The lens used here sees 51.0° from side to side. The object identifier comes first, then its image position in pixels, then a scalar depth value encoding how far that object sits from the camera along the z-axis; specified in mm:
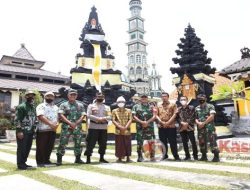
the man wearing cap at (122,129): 6742
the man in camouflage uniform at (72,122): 6338
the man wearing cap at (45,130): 6117
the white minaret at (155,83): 97119
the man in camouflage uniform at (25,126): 5730
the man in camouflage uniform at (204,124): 6629
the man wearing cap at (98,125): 6648
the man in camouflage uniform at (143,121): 6984
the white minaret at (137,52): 92425
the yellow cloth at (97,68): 21734
